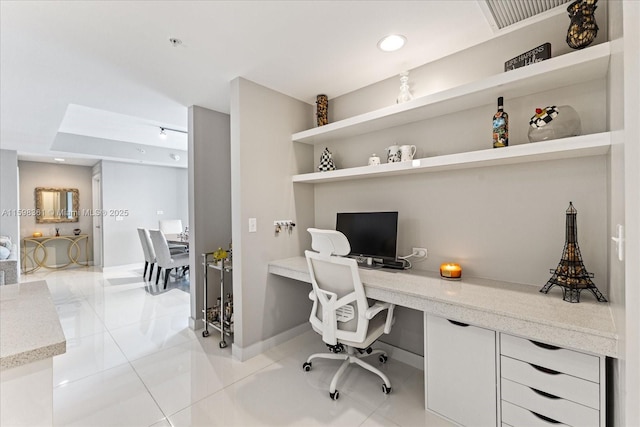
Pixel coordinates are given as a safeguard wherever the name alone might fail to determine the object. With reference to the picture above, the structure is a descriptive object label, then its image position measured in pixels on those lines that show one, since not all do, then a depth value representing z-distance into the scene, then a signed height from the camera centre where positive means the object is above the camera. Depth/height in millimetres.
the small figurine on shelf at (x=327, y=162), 2764 +470
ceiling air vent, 1637 +1183
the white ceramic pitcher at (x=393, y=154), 2277 +451
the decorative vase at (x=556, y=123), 1557 +470
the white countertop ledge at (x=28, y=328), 812 -386
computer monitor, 2338 -190
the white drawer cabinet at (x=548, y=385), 1262 -841
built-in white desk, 1242 -597
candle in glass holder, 1977 -432
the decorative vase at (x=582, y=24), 1467 +964
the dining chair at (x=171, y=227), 6316 -343
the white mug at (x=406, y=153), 2215 +444
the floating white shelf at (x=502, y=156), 1427 +313
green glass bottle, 1745 +490
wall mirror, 6324 +193
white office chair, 1879 -652
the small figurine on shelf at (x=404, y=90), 2256 +953
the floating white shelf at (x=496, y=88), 1458 +734
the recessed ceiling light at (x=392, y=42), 1947 +1177
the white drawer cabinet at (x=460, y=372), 1553 -943
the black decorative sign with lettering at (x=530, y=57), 1617 +885
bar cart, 2736 -1020
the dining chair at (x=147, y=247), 4965 -623
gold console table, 6098 -841
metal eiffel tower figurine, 1481 -340
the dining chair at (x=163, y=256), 4565 -710
